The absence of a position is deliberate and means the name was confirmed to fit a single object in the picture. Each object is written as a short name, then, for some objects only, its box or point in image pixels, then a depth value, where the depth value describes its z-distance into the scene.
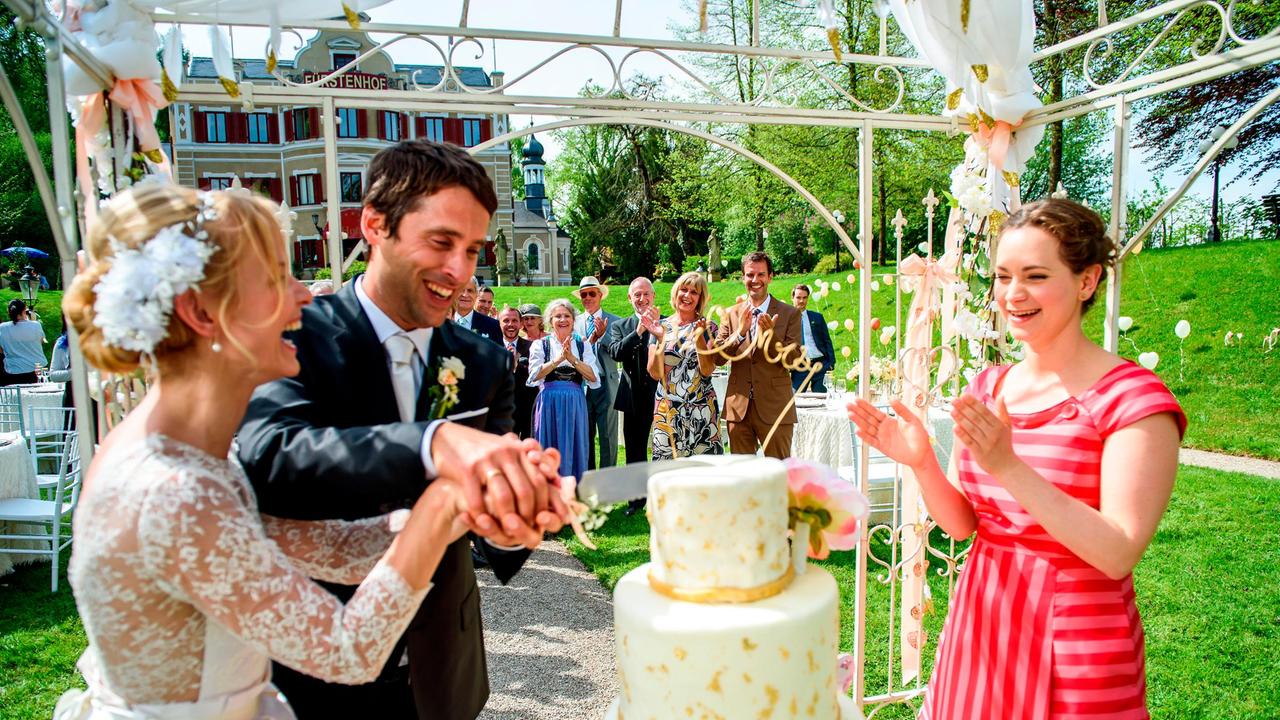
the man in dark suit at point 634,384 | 8.02
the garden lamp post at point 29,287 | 19.39
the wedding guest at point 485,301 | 9.34
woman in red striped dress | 2.04
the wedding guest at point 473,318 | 7.49
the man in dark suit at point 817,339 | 8.10
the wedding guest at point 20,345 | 12.16
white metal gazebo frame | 2.90
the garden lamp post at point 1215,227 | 20.71
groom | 1.94
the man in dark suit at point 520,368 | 8.10
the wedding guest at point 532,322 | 8.49
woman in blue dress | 7.76
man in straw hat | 8.43
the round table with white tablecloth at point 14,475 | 6.31
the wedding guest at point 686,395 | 6.49
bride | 1.32
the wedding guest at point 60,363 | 11.35
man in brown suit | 6.62
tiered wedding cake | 1.54
